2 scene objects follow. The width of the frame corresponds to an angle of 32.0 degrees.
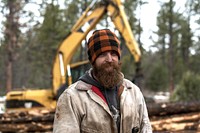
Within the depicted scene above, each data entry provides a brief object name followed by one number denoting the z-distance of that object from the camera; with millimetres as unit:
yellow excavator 10133
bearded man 2109
